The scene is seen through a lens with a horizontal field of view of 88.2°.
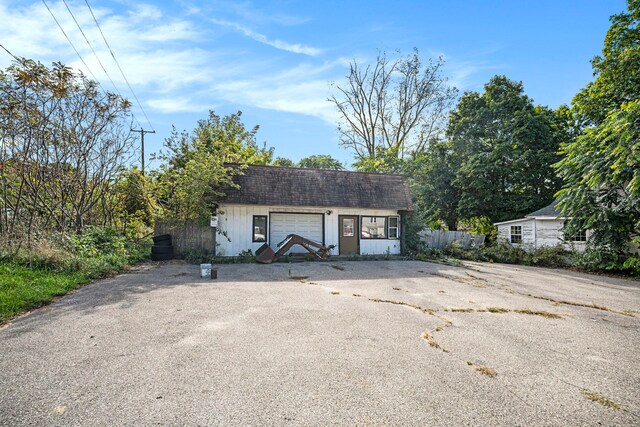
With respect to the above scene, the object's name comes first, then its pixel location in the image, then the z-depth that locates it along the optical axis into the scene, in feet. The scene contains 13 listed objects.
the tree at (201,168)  44.04
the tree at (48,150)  29.55
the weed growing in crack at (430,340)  13.71
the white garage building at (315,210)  47.73
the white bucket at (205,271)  30.73
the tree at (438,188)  78.43
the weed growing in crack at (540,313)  19.08
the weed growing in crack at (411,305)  19.63
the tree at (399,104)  88.28
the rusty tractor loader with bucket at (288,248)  42.88
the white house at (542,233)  50.26
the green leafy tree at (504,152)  66.69
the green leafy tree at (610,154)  31.68
